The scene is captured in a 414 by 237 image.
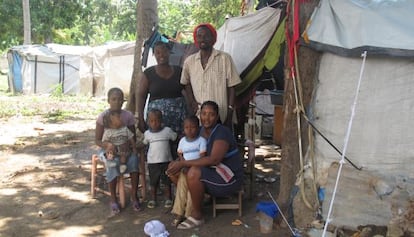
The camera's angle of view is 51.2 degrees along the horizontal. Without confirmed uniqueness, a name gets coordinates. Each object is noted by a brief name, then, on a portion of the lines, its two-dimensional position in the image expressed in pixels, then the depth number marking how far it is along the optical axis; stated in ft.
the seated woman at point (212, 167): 12.10
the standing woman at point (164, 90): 14.46
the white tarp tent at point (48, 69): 55.72
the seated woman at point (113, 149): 13.80
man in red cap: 13.57
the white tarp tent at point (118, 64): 50.29
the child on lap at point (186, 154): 12.57
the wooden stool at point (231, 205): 13.34
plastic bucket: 12.17
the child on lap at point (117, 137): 13.84
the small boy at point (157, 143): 13.78
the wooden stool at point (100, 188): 14.23
